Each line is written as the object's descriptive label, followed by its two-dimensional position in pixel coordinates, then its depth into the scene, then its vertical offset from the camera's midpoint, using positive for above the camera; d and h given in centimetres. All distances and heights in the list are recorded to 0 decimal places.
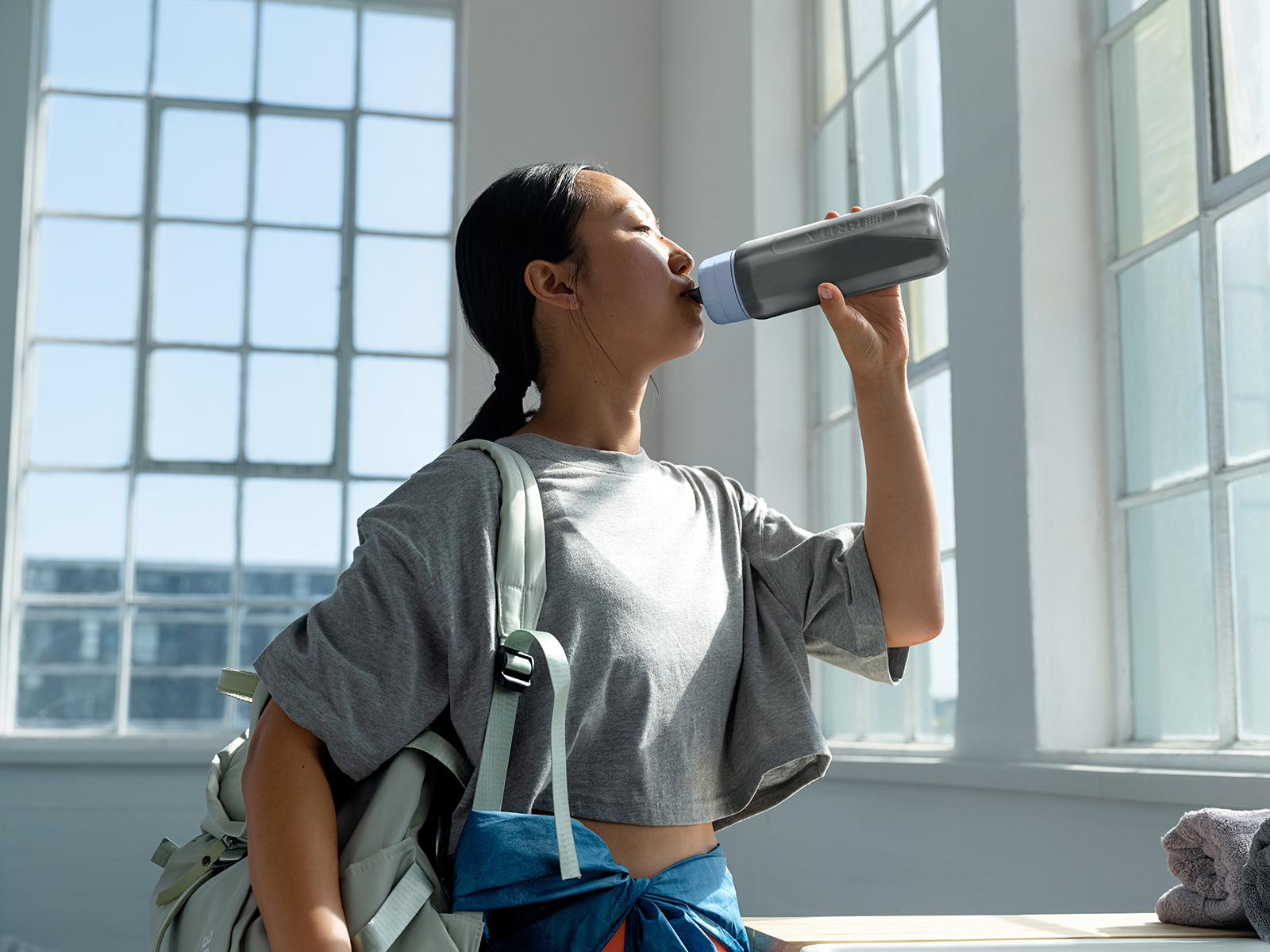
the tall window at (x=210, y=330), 329 +79
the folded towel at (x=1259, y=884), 80 -20
